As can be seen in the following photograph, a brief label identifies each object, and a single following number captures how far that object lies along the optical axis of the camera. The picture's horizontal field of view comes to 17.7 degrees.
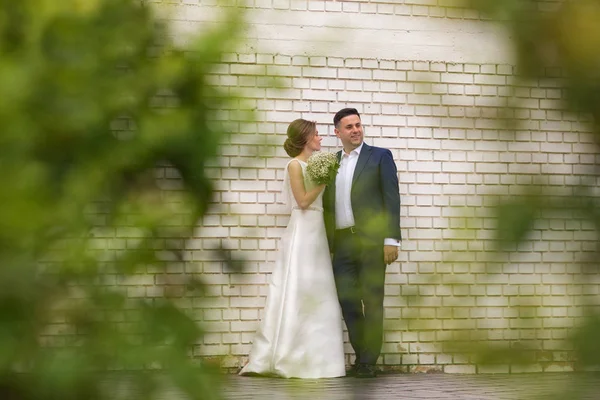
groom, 13.35
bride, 13.99
